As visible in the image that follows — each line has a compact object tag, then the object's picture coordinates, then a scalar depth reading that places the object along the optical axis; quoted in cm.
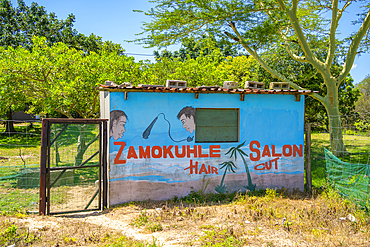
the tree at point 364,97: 3188
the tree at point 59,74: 1128
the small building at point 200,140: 740
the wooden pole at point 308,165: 838
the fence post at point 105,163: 717
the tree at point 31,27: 2400
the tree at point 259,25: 1204
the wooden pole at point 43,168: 650
